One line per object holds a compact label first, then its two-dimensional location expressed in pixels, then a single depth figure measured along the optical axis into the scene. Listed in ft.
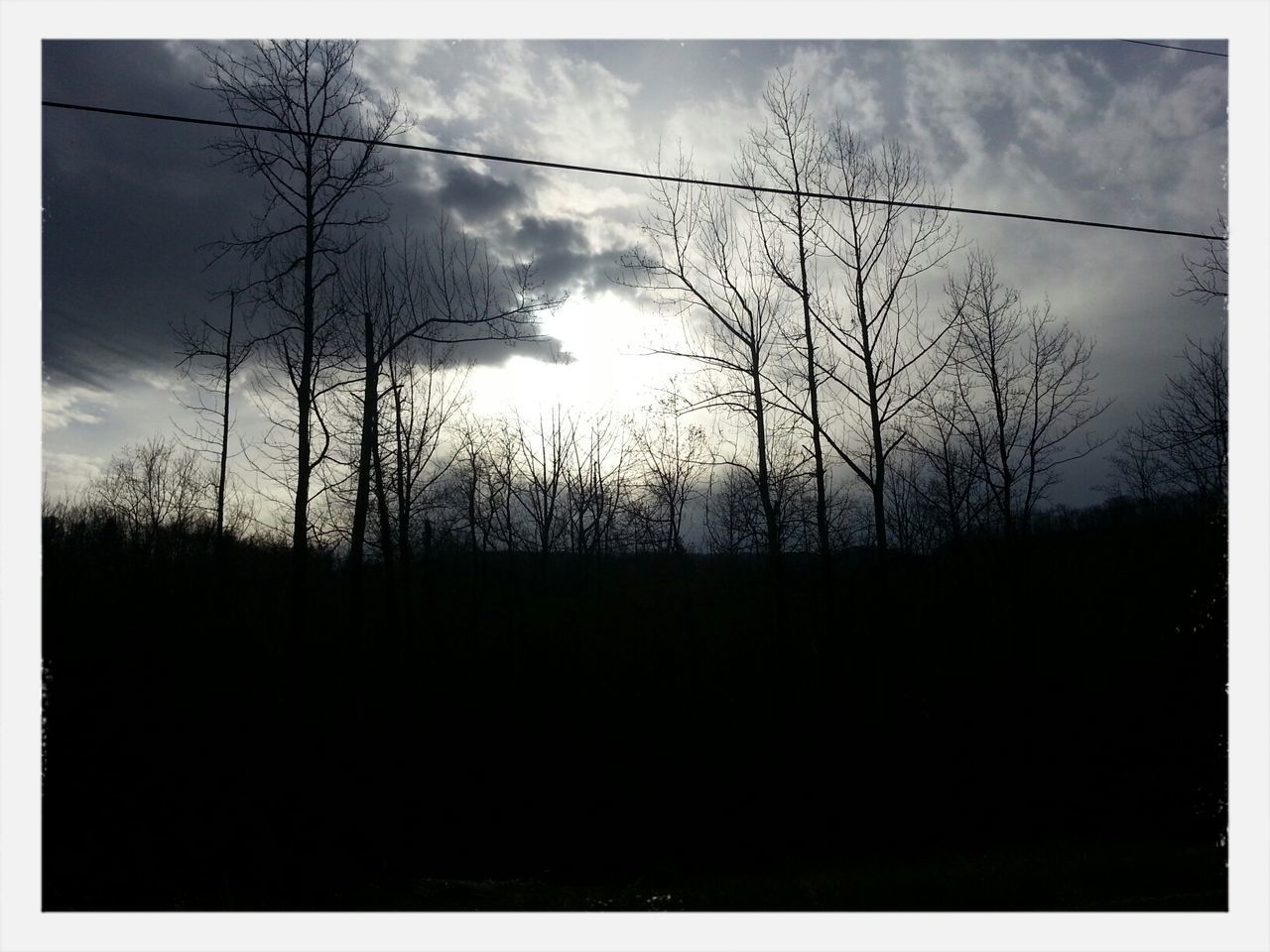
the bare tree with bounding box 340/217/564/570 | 38.17
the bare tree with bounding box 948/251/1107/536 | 66.64
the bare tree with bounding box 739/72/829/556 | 44.55
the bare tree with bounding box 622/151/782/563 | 44.52
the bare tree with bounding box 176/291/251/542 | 38.29
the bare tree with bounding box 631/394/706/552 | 113.60
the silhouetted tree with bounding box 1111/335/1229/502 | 50.11
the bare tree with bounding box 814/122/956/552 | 43.29
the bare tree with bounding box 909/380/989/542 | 59.77
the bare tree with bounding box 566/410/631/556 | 124.06
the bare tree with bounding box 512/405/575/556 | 121.72
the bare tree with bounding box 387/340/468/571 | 49.85
